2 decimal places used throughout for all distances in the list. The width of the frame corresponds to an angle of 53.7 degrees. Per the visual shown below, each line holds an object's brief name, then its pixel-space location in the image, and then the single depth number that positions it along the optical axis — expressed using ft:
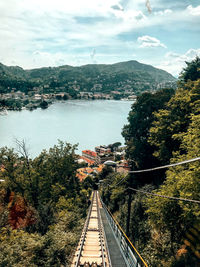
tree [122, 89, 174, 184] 71.41
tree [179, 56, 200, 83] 75.98
